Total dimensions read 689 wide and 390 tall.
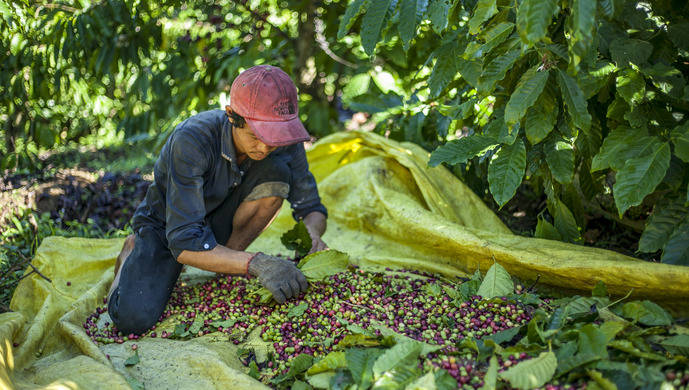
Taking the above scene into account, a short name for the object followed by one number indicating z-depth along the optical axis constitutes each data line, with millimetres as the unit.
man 1879
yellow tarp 1648
